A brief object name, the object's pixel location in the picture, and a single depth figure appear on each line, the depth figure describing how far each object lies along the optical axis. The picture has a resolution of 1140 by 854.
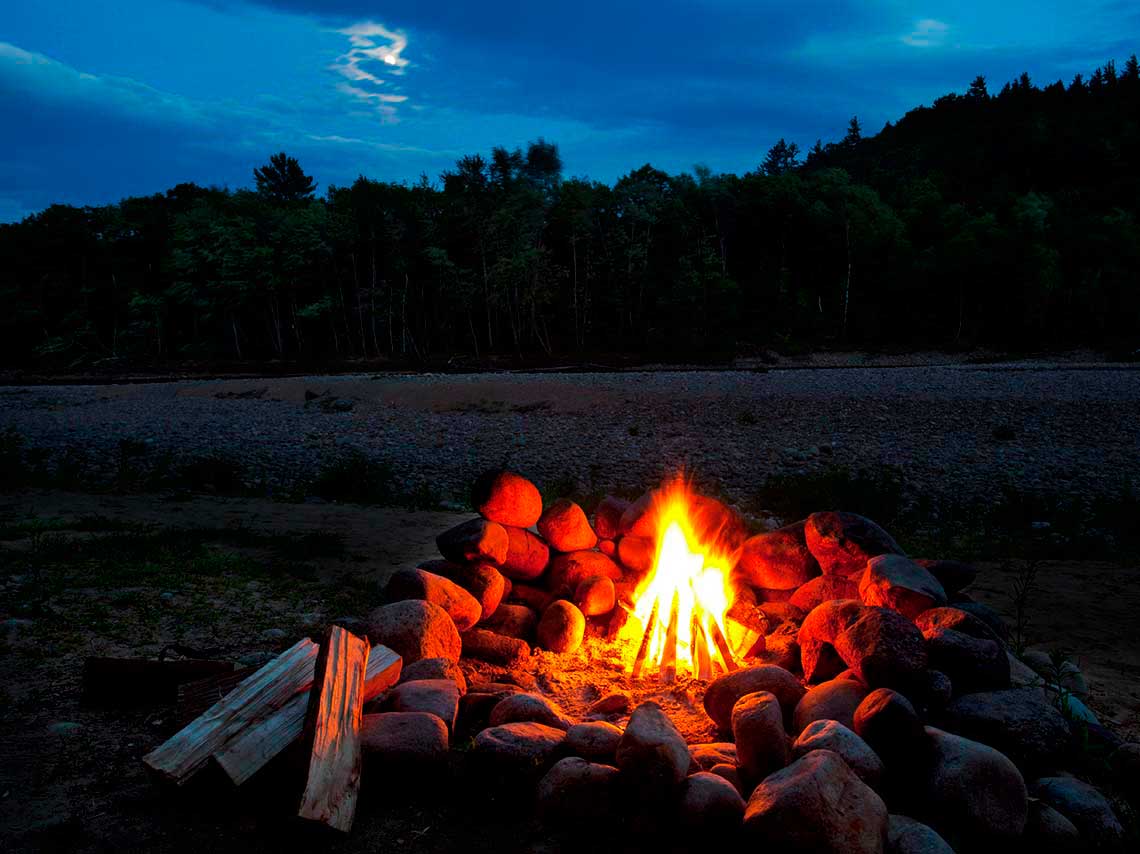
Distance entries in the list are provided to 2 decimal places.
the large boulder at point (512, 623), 5.51
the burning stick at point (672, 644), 4.94
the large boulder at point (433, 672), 4.42
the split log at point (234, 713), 3.24
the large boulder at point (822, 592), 5.12
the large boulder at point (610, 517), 6.14
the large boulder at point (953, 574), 5.21
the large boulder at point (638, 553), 5.87
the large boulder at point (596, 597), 5.55
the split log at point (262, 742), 3.19
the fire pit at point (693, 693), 3.12
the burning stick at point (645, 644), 4.99
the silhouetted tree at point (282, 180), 65.19
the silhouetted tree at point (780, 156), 85.56
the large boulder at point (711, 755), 3.63
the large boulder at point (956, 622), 4.11
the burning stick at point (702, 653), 4.84
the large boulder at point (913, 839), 2.81
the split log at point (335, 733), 3.07
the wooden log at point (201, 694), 3.84
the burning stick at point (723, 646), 4.89
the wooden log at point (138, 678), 4.13
